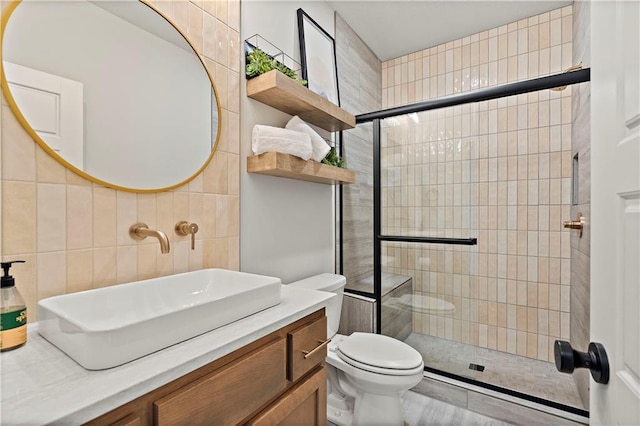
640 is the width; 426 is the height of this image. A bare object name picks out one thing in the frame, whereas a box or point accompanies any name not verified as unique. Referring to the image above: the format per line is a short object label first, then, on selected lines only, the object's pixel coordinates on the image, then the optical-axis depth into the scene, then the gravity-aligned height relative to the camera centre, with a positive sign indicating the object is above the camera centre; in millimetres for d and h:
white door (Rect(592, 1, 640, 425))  466 +11
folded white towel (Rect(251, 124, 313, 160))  1462 +333
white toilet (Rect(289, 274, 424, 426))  1432 -755
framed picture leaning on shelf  1926 +1008
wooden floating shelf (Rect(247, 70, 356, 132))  1465 +574
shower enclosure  2002 -154
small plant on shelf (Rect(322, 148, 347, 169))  1859 +316
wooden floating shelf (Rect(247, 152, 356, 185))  1442 +219
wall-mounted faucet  1007 -67
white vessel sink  605 -261
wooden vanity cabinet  607 -423
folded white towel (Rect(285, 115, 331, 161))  1642 +385
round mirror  866 +397
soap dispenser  676 -228
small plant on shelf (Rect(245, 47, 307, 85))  1489 +714
